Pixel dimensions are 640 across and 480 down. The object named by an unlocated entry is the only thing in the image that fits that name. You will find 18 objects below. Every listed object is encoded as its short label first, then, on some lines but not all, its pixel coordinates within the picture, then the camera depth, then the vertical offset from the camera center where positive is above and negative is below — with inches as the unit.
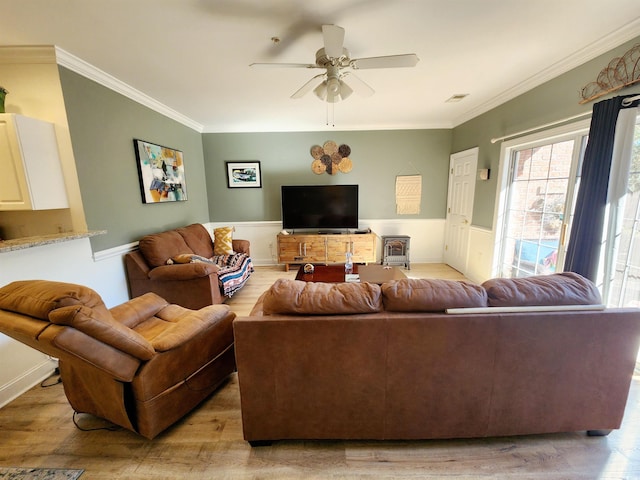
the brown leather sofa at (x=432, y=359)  47.3 -31.4
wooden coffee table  103.2 -33.6
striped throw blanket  116.8 -35.7
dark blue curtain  74.5 +0.5
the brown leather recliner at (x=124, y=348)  41.8 -32.3
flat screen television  173.0 -6.0
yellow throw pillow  151.9 -25.7
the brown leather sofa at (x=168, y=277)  104.7 -31.9
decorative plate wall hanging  178.9 +27.9
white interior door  155.0 -7.3
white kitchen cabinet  73.1 +11.9
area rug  48.4 -52.6
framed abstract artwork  116.6 +14.1
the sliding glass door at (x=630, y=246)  73.7 -16.1
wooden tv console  172.2 -33.7
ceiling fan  63.4 +38.5
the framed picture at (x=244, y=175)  179.8 +17.2
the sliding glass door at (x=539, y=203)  96.0 -4.0
